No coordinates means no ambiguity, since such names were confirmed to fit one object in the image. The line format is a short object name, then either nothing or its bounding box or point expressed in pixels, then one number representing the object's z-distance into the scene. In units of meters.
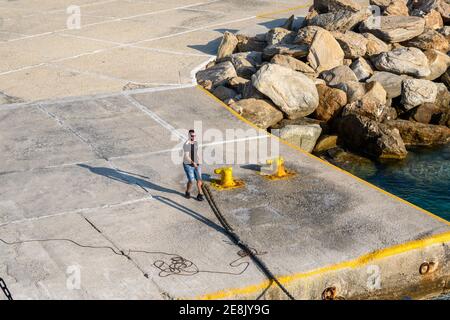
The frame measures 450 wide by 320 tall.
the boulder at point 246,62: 22.34
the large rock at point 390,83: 22.05
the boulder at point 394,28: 23.72
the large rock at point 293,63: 21.58
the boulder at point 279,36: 23.44
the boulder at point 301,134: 19.36
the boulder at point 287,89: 19.98
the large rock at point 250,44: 24.12
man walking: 14.46
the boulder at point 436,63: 23.23
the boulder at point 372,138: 19.67
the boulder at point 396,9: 25.33
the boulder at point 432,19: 25.43
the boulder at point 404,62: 22.55
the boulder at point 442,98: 22.20
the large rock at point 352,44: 22.66
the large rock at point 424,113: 21.62
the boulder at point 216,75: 21.50
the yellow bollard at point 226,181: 15.32
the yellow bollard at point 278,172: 15.83
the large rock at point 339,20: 23.45
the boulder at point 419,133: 20.88
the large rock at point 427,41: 23.98
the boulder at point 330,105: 20.83
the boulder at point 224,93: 20.84
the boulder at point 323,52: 21.91
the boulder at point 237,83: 21.10
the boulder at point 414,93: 21.80
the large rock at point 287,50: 22.20
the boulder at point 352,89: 20.98
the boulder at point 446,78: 23.33
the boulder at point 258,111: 19.53
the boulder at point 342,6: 24.28
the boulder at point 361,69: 22.19
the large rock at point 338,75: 21.64
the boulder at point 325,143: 20.00
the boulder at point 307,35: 22.41
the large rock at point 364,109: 20.55
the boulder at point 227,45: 23.61
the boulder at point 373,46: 23.17
